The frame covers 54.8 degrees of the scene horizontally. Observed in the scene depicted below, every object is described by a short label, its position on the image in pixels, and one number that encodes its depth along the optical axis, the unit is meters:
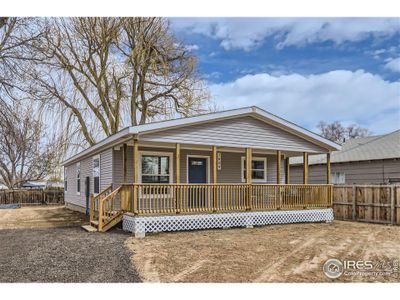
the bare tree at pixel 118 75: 20.91
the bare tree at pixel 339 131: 39.57
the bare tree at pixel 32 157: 19.22
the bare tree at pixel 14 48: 10.52
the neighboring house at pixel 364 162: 14.93
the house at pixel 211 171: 10.20
